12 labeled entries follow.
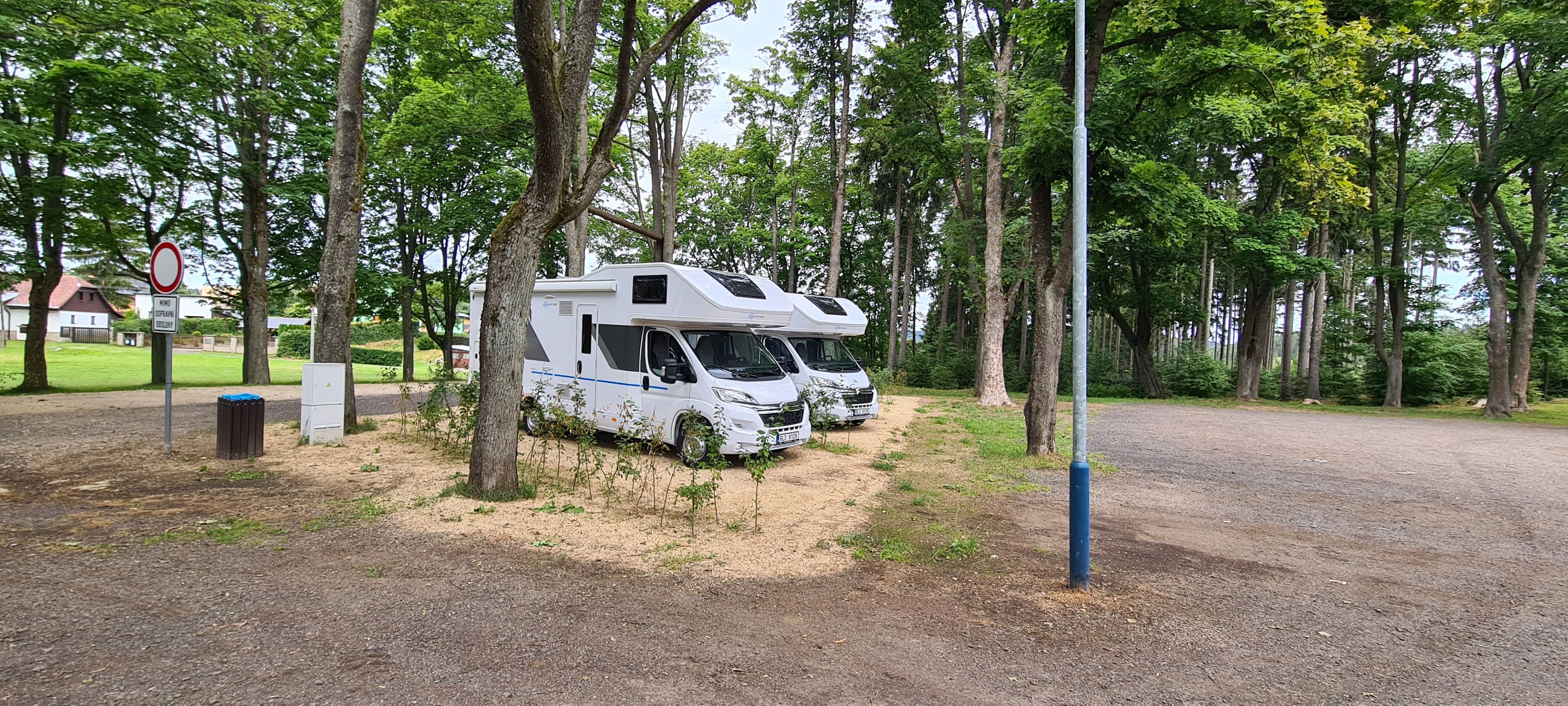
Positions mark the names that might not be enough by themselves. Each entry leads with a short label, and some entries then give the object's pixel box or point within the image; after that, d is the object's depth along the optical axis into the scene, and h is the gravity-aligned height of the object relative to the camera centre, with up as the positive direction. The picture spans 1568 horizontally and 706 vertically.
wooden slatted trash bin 8.34 -1.12
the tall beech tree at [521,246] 6.77 +1.01
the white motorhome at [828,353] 12.88 -0.04
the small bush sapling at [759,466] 6.33 -1.15
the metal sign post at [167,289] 7.98 +0.57
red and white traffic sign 7.97 +0.81
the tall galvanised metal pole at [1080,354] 4.62 +0.02
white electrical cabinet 9.59 -0.93
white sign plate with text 8.09 +0.27
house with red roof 55.53 +1.83
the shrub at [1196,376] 27.88 -0.71
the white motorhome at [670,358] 8.94 -0.16
